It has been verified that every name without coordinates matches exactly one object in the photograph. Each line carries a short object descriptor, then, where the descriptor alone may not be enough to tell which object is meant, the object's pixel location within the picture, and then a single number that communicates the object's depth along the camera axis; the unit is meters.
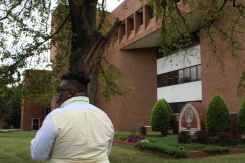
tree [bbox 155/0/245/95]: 10.73
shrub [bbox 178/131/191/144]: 16.55
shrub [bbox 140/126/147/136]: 25.30
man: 2.44
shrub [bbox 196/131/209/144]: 17.11
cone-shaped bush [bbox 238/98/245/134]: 17.80
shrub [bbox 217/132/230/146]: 16.36
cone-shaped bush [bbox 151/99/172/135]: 24.36
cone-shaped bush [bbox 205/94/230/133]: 18.67
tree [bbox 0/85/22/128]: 9.79
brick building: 28.88
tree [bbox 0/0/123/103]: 8.79
